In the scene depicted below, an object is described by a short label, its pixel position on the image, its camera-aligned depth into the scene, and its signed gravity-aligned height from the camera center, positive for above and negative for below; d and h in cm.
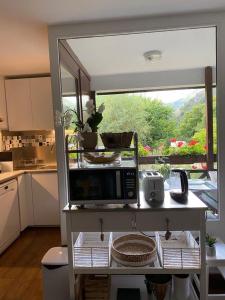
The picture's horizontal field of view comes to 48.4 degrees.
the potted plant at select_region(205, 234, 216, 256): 185 -84
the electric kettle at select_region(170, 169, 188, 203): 176 -41
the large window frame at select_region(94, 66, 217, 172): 225 -12
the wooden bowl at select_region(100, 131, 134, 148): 167 -1
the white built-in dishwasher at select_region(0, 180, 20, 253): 284 -88
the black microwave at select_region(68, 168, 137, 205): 164 -32
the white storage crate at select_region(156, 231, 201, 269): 168 -84
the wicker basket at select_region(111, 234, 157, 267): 169 -83
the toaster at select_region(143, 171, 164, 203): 171 -36
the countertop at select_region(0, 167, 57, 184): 291 -41
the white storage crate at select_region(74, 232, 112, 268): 175 -84
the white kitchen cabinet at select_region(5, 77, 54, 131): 354 +53
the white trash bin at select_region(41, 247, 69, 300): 188 -106
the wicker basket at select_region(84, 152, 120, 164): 172 -14
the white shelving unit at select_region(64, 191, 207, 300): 164 -57
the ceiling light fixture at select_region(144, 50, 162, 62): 253 +83
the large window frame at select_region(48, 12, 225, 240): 204 +89
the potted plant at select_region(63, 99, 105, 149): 168 +8
